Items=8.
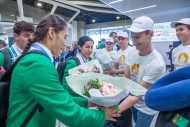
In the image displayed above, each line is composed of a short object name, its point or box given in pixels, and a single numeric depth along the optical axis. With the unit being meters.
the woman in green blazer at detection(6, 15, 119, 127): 0.76
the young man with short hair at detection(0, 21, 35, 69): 2.08
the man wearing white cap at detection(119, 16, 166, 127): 1.40
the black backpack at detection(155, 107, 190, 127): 0.52
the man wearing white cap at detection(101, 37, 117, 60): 3.63
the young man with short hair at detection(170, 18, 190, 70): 2.23
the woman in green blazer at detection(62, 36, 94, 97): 2.29
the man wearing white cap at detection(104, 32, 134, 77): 2.89
